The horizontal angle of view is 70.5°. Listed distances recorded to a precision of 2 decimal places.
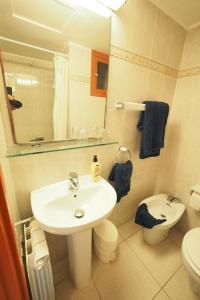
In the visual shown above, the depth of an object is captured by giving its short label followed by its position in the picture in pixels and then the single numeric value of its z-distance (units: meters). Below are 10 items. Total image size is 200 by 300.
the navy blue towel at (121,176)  1.23
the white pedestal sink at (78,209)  0.76
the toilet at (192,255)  0.94
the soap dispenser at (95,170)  1.05
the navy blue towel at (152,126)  1.22
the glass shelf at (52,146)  0.77
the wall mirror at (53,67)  0.75
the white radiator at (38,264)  0.73
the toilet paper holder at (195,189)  1.35
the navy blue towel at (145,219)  1.30
